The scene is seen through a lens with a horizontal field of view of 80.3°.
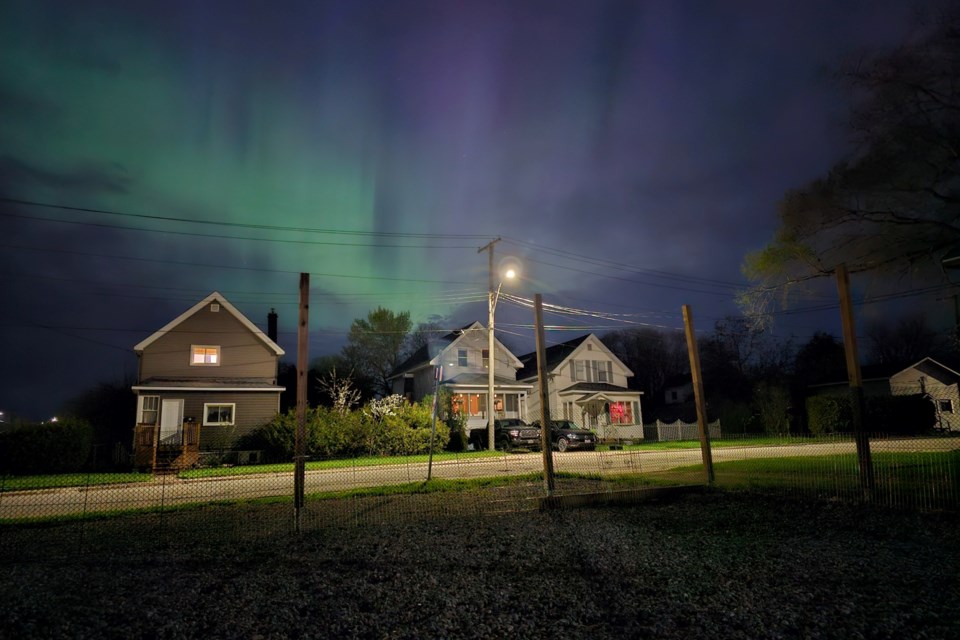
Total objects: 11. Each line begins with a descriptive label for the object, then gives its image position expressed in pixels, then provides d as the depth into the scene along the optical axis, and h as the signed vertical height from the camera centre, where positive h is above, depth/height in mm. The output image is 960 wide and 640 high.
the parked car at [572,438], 25906 -1157
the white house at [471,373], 36469 +3039
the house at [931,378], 39125 +1672
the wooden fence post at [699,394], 12461 +317
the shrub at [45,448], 19656 -528
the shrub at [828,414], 32000 -599
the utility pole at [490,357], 27188 +2921
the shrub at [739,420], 34656 -792
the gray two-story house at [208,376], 26172 +2484
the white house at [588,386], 38438 +1931
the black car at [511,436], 27609 -998
